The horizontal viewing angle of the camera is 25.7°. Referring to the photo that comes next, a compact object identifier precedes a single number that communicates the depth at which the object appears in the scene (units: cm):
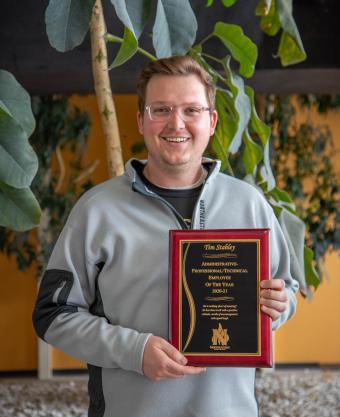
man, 144
